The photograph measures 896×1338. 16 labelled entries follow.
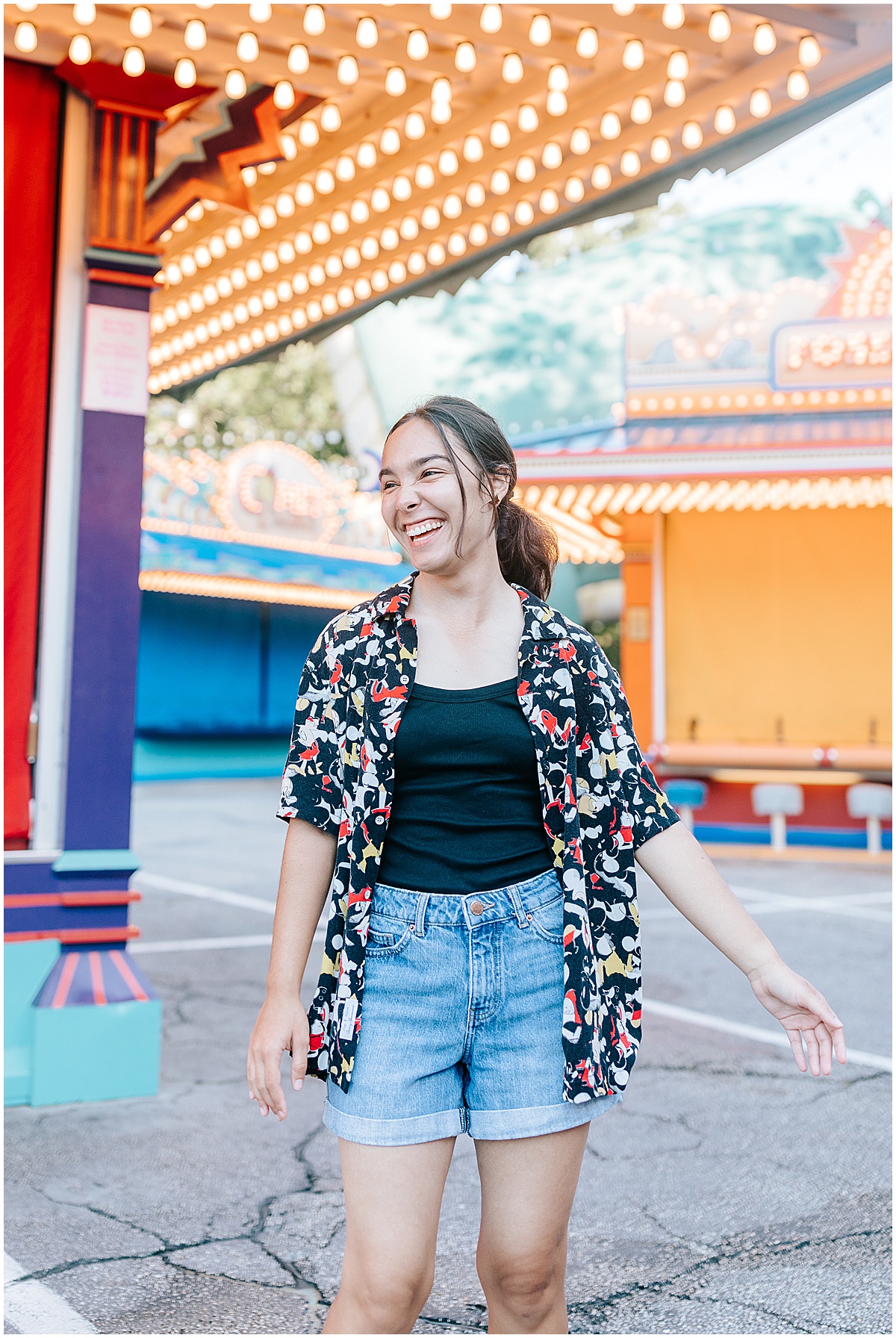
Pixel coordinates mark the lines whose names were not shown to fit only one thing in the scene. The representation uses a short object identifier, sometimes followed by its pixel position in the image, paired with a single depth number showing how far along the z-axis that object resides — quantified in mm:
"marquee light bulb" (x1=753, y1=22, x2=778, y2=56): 3916
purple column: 4539
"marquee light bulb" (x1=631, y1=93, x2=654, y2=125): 4477
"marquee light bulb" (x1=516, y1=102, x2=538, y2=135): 4680
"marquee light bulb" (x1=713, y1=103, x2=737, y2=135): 4422
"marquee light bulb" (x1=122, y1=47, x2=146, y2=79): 4102
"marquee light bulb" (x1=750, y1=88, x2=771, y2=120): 4258
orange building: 11375
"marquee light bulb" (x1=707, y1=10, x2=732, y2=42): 3900
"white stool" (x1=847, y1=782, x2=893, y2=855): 11141
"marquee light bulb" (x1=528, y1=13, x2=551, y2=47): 3975
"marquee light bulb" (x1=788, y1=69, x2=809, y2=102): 4102
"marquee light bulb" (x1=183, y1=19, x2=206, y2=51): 3949
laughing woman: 1878
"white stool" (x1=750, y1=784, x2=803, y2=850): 11383
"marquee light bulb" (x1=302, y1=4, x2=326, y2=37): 3879
